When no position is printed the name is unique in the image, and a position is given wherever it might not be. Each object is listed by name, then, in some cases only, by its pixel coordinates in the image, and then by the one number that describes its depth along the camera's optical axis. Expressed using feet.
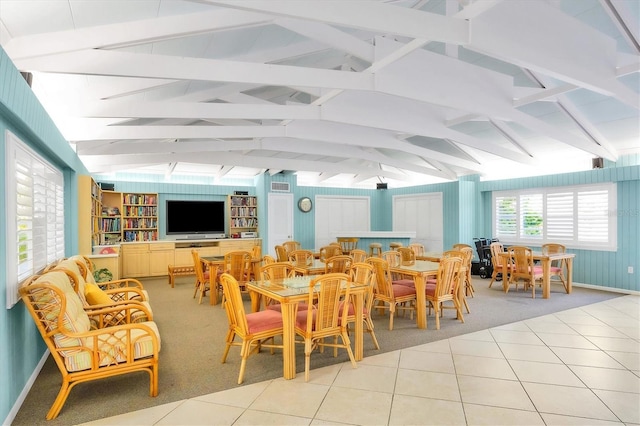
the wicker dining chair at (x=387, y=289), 15.65
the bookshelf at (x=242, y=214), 34.35
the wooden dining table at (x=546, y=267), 21.72
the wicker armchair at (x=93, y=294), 11.67
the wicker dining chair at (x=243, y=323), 10.54
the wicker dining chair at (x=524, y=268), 22.12
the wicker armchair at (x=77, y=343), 8.96
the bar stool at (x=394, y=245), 27.54
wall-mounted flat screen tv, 31.83
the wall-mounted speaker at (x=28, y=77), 11.40
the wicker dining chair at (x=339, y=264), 18.30
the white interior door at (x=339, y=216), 36.78
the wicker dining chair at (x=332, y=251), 24.29
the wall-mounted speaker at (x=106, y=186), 28.24
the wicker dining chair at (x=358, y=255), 19.72
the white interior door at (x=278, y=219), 33.71
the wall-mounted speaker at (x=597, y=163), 23.85
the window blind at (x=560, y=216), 24.18
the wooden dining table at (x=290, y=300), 10.64
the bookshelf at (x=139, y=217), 30.07
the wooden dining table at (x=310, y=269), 17.91
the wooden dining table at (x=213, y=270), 20.02
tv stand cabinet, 28.78
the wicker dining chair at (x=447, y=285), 15.71
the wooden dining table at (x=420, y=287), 15.70
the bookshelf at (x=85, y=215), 19.49
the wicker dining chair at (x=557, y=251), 23.67
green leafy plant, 18.80
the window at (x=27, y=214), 9.00
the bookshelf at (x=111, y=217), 28.89
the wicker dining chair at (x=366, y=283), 12.73
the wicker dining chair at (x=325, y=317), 10.78
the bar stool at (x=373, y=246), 29.45
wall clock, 35.42
